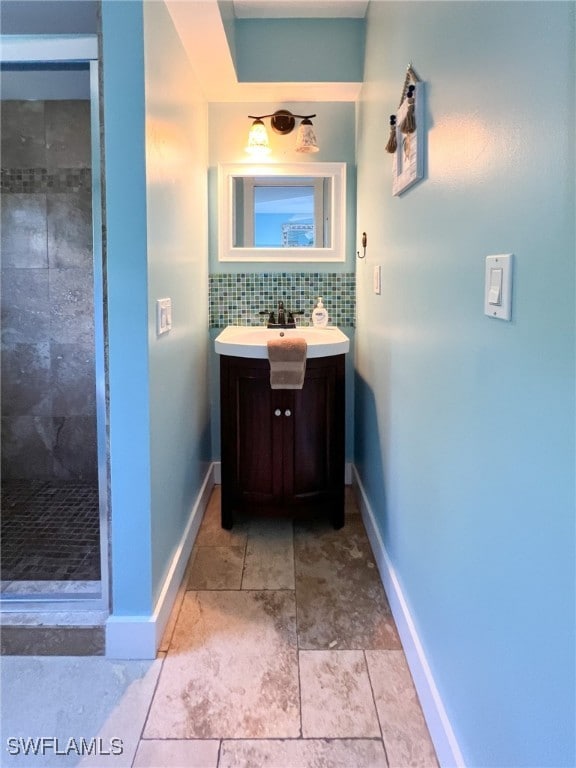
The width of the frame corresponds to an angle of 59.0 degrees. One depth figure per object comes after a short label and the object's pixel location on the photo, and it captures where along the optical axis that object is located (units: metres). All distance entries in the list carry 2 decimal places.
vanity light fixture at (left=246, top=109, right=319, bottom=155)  2.62
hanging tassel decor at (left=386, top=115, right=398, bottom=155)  1.70
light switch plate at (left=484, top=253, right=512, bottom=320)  0.87
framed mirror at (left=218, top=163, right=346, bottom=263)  2.76
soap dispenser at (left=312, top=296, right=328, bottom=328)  2.77
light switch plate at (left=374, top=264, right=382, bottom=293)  2.10
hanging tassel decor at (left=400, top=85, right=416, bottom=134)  1.45
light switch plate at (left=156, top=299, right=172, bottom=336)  1.66
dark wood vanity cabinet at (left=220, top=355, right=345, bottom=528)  2.30
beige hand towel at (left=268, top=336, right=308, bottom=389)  2.14
